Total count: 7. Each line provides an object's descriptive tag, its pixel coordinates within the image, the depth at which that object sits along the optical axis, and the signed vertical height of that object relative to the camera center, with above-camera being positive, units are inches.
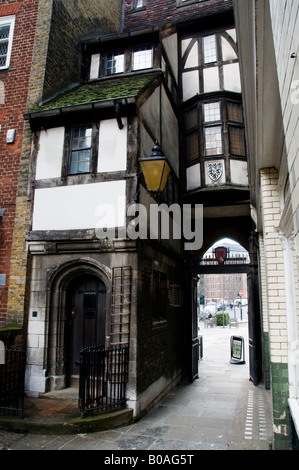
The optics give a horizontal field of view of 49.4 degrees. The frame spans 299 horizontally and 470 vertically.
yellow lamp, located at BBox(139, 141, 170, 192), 228.8 +89.0
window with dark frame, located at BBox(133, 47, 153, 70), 379.9 +276.9
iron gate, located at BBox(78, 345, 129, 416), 227.0 -58.5
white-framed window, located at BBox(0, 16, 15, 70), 367.9 +293.5
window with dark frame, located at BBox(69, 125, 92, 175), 303.3 +135.2
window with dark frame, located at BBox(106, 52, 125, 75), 394.0 +281.7
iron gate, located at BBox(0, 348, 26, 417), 229.6 -69.5
